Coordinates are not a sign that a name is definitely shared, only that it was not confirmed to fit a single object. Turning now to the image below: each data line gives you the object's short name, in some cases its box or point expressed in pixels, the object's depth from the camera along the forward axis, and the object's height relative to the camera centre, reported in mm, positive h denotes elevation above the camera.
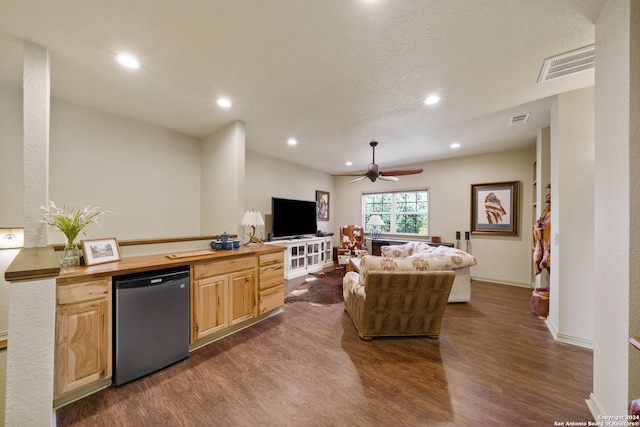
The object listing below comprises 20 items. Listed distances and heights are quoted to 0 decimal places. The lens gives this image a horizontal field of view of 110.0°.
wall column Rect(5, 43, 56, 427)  1136 -735
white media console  4875 -985
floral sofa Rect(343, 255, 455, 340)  2291 -874
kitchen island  1623 -846
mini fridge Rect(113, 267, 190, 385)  1825 -953
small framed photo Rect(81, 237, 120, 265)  1935 -341
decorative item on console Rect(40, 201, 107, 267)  1854 -101
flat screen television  4961 -78
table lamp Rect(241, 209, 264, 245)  3111 -74
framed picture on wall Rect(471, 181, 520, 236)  4547 +147
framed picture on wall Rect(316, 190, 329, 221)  6461 +293
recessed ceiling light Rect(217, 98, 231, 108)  2674 +1361
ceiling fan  3828 +718
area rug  3640 -1390
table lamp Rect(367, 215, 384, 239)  5418 -323
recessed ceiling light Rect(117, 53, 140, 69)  1945 +1362
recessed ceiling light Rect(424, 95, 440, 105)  2575 +1354
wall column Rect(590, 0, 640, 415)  1212 +51
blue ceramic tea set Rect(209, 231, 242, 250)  2824 -384
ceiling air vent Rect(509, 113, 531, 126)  3035 +1350
